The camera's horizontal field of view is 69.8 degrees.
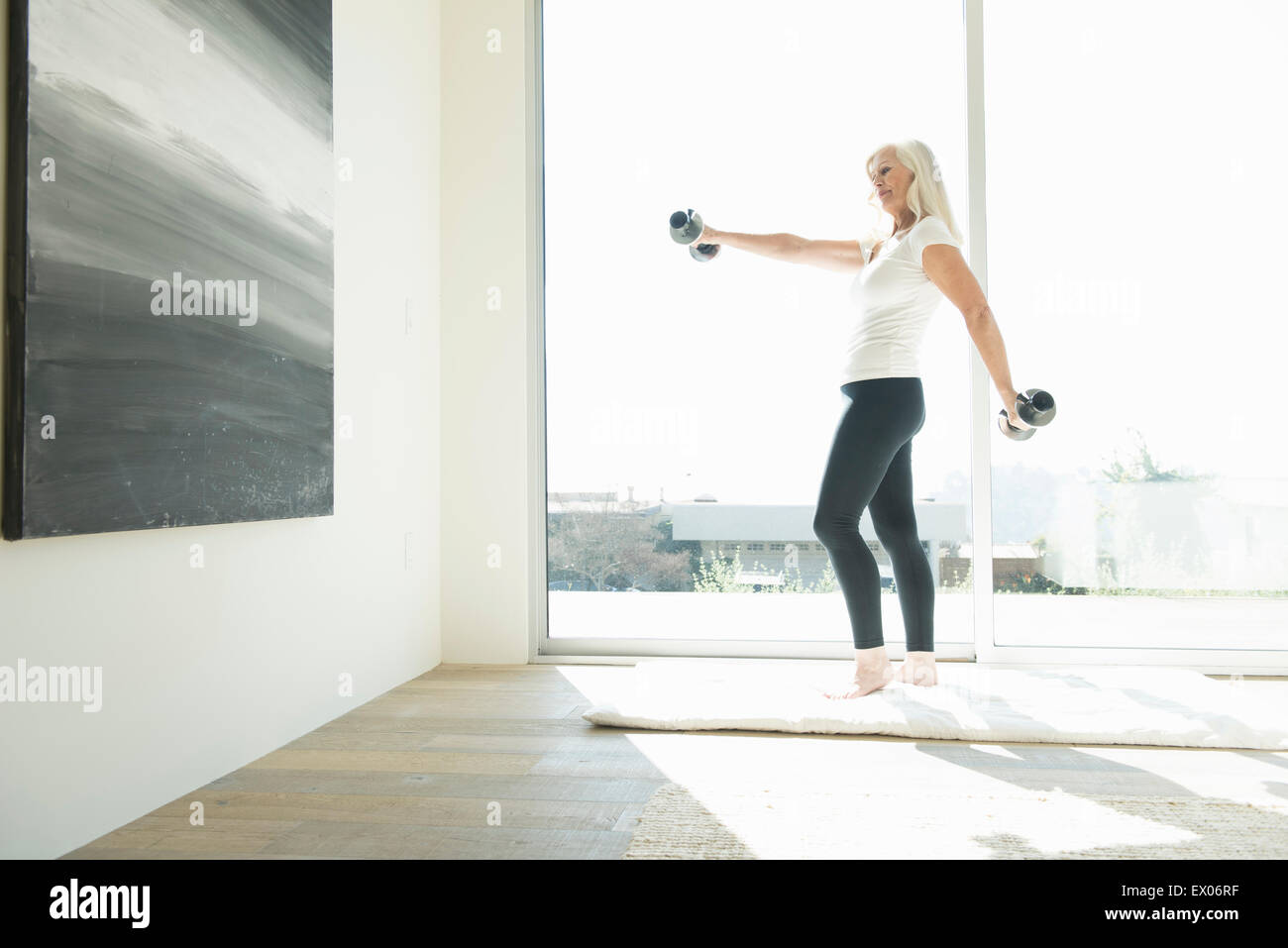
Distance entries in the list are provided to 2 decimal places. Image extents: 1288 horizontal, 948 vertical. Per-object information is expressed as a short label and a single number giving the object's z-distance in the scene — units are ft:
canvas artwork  4.39
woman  7.73
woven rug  4.57
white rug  6.76
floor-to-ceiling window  9.41
